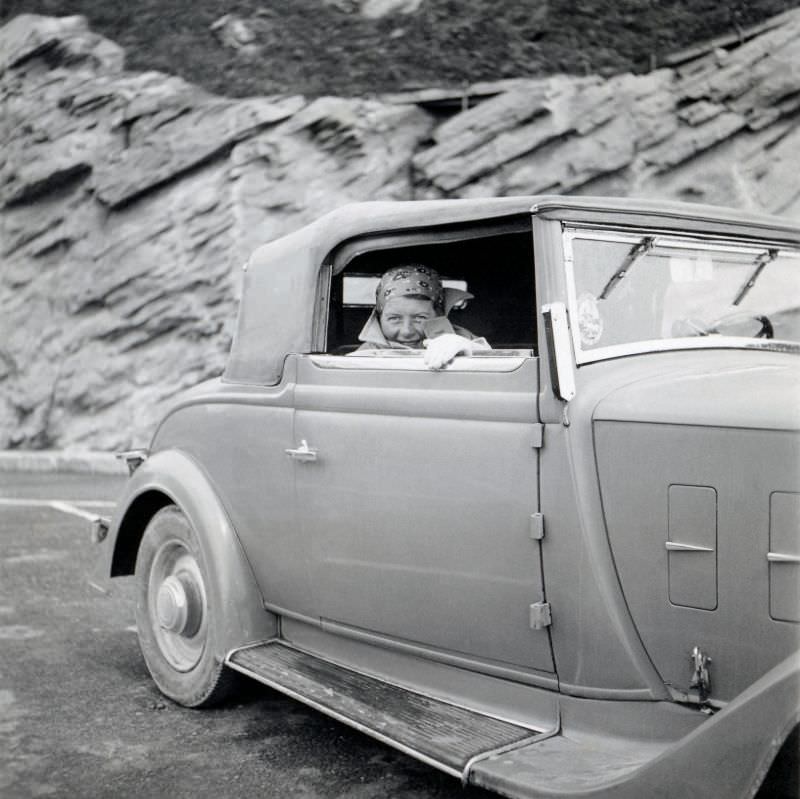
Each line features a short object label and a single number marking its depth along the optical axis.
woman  3.21
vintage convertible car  2.04
